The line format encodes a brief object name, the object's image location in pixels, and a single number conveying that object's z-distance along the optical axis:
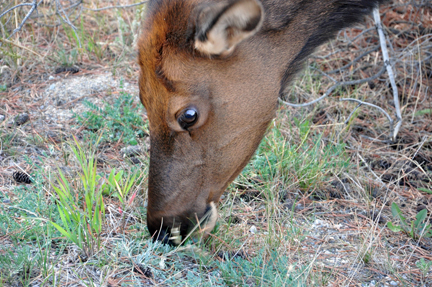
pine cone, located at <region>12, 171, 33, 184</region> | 6.50
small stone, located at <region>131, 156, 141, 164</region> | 7.41
